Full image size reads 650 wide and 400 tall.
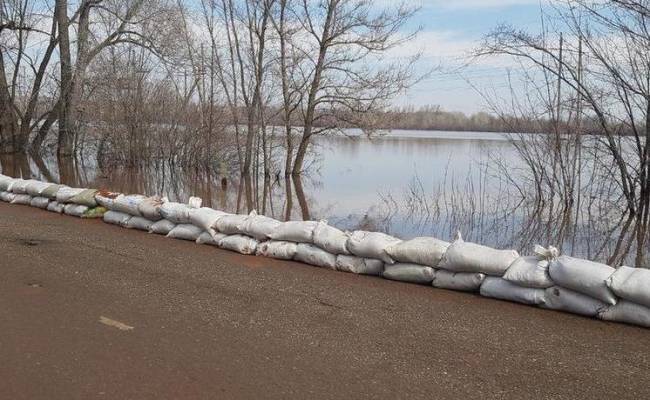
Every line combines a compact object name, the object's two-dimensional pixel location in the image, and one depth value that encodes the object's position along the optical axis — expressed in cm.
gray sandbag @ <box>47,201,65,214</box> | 901
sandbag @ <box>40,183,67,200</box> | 920
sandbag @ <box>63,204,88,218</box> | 862
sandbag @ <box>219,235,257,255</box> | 653
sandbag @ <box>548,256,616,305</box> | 437
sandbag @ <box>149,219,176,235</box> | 741
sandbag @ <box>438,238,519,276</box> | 496
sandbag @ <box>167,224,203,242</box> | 709
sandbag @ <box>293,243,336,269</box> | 598
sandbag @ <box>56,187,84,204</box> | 888
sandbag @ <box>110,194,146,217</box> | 783
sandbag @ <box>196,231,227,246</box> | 684
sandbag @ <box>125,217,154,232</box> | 769
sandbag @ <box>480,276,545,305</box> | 473
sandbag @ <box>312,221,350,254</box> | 594
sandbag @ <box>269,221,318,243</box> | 620
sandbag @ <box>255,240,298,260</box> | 625
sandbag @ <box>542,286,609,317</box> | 443
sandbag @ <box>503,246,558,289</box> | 471
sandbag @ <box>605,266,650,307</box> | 418
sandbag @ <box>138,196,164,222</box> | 757
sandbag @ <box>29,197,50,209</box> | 934
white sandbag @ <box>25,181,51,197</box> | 949
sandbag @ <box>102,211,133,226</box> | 795
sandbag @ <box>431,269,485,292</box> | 507
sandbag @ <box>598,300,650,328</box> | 421
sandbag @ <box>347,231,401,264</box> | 560
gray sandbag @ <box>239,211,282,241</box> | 651
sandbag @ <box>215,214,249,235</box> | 673
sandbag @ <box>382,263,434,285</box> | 533
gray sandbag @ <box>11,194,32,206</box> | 970
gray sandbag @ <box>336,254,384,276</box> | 569
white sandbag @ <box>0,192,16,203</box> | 991
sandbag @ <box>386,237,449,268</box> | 531
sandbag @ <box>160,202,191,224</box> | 725
